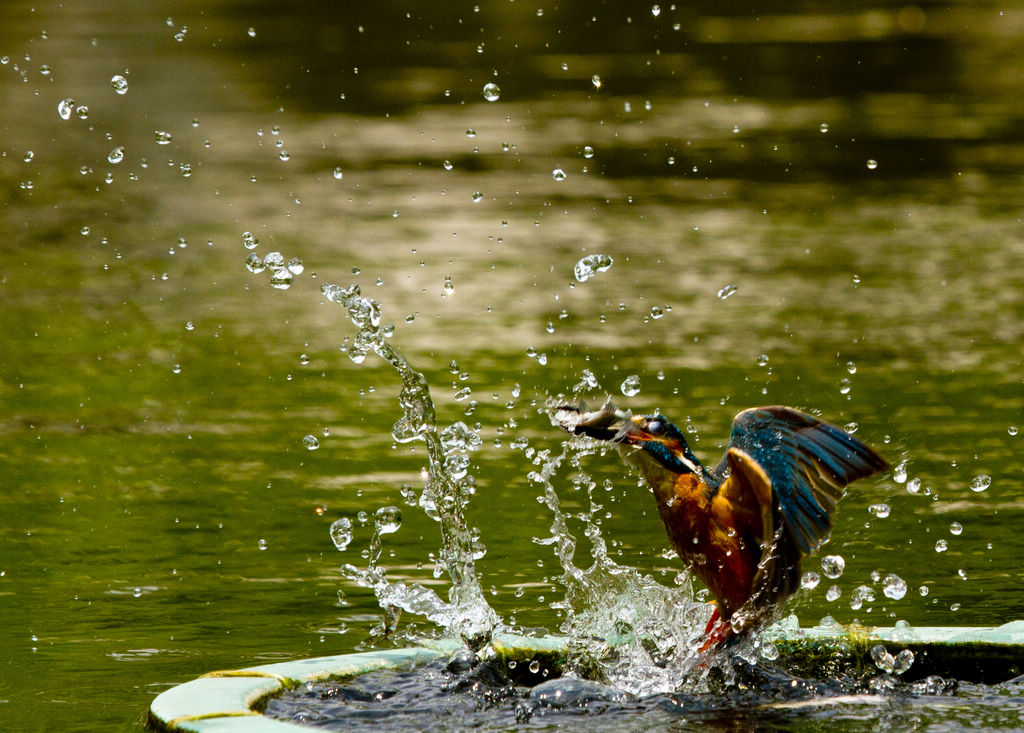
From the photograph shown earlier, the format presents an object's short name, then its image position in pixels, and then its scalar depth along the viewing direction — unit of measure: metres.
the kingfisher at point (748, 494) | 10.03
